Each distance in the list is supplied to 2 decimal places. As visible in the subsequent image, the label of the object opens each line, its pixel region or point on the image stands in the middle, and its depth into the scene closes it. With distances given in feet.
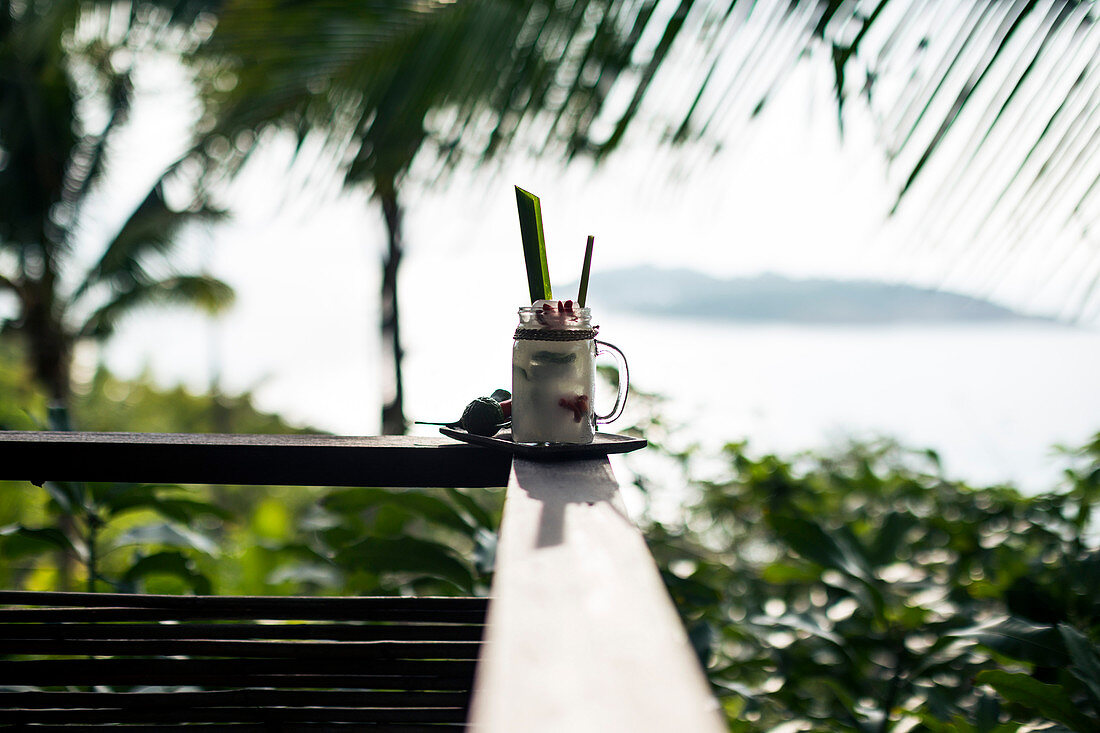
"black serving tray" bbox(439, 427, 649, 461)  2.78
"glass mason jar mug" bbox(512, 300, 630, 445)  2.83
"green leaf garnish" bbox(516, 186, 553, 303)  2.85
